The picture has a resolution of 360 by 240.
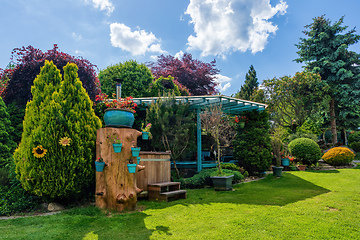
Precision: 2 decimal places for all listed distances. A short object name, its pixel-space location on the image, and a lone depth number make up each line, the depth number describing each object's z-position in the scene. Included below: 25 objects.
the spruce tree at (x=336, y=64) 18.22
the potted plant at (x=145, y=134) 5.46
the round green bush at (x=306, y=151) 11.96
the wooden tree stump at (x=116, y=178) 4.60
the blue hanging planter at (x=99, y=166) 4.63
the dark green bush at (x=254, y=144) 9.35
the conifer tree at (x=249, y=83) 28.18
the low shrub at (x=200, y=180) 7.36
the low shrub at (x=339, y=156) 12.26
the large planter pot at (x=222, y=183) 6.79
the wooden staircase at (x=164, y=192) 5.54
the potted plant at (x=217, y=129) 6.84
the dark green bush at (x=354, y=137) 19.80
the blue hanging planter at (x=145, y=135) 5.46
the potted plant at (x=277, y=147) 9.94
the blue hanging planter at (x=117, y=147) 4.54
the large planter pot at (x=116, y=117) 4.92
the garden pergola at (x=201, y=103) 8.06
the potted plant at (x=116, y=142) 4.54
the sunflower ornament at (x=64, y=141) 4.77
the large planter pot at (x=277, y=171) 9.29
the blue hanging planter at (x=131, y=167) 4.58
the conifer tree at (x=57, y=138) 4.62
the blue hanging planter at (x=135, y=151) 4.74
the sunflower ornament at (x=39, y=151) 4.56
